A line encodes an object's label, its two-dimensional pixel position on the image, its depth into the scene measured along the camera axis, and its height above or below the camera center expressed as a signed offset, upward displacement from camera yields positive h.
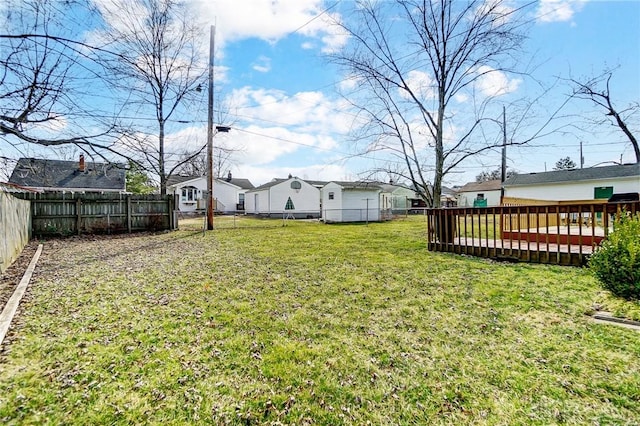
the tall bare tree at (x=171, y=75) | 14.75 +6.66
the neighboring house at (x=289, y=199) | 27.00 +0.79
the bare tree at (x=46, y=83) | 4.07 +1.78
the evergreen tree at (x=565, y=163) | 45.90 +5.96
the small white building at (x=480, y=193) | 39.50 +1.49
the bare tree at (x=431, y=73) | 9.59 +4.29
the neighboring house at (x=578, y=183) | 19.45 +1.36
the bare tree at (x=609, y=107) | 15.42 +4.77
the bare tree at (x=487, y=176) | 51.31 +4.72
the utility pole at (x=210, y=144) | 13.92 +2.93
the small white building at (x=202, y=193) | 30.27 +1.56
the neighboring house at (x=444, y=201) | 36.86 +0.44
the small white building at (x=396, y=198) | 32.22 +0.88
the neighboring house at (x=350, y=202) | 21.84 +0.29
